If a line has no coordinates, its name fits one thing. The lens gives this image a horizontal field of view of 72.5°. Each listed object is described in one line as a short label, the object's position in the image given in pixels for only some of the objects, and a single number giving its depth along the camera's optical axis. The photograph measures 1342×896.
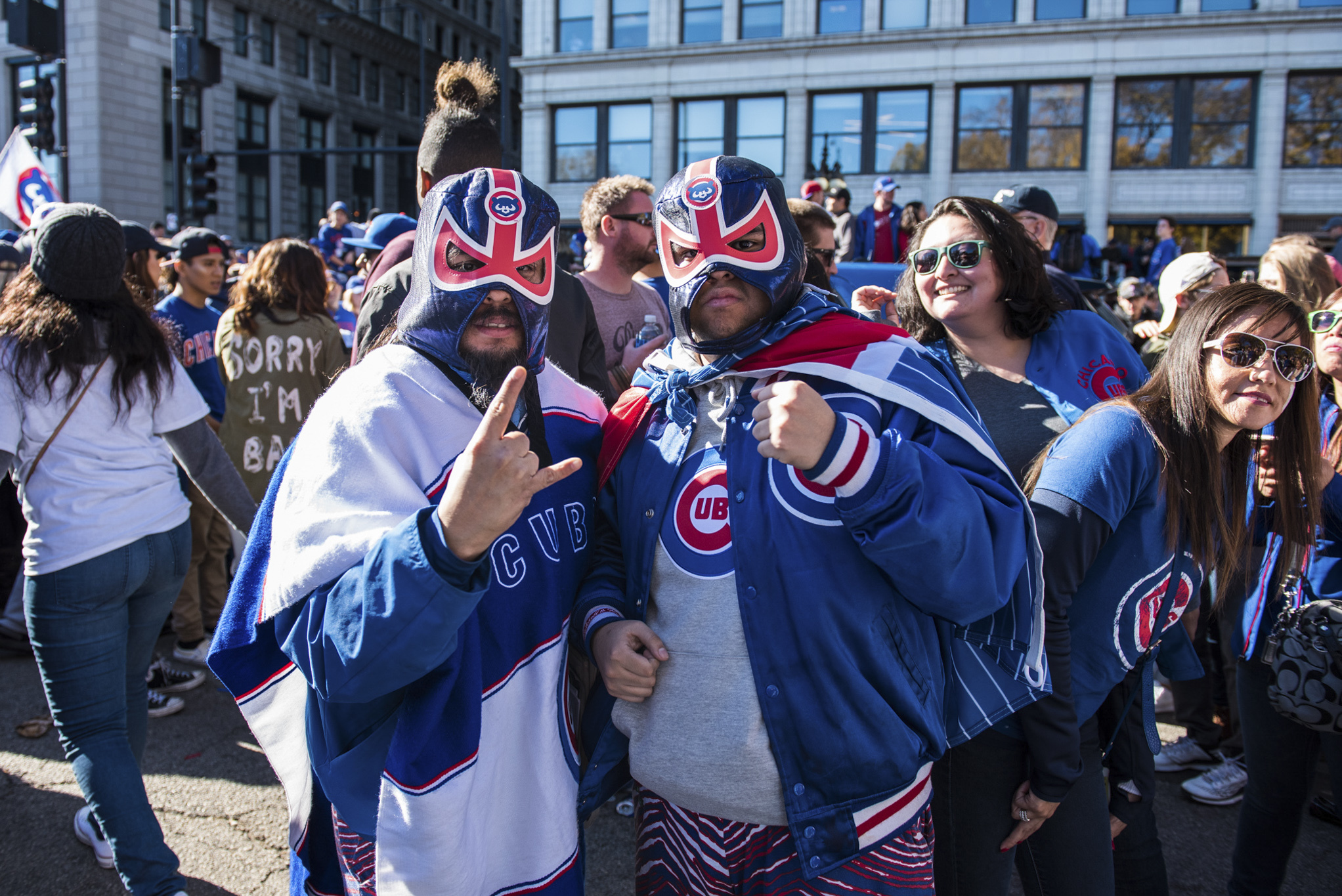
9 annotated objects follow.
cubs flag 7.59
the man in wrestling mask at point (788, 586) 1.57
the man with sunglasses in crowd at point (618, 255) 4.10
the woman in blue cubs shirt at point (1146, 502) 1.97
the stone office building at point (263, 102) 26.66
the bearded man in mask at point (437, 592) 1.44
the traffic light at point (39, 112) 10.52
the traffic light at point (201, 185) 14.18
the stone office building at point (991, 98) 21.05
